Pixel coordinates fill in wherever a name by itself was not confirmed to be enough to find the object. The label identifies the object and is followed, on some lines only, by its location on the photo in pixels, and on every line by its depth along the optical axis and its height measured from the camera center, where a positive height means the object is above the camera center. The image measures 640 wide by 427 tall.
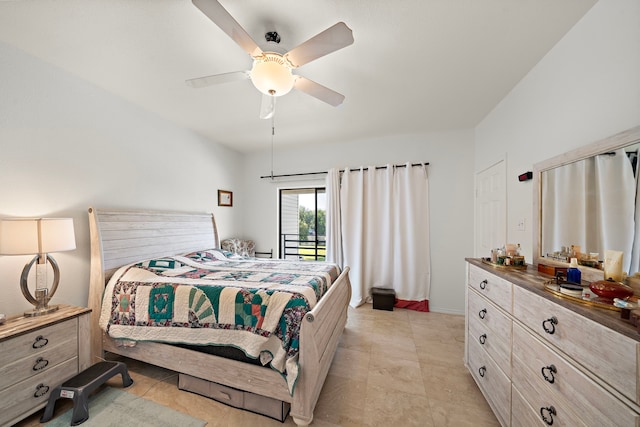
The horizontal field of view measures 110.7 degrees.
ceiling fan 1.17 +0.99
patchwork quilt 1.53 -0.72
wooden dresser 0.74 -0.63
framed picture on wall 3.77 +0.28
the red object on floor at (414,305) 3.28 -1.36
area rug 1.49 -1.41
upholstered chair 3.73 -0.57
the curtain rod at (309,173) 3.37 +0.72
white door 2.37 +0.06
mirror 1.09 +0.06
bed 1.44 -0.88
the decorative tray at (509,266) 1.56 -0.37
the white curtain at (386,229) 3.34 -0.24
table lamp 1.52 -0.22
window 4.13 -0.18
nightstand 1.39 -1.00
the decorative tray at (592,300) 0.86 -0.35
